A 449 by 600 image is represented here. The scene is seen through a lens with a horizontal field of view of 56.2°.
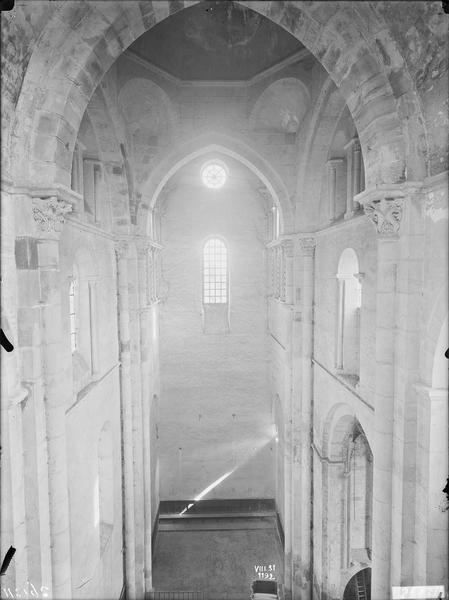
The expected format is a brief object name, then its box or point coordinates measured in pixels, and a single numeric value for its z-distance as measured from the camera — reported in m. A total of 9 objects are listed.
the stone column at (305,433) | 12.26
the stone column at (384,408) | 6.18
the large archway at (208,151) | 12.14
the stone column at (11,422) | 5.27
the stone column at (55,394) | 5.82
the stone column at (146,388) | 12.67
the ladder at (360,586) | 11.38
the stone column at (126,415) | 11.80
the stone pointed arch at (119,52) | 5.46
